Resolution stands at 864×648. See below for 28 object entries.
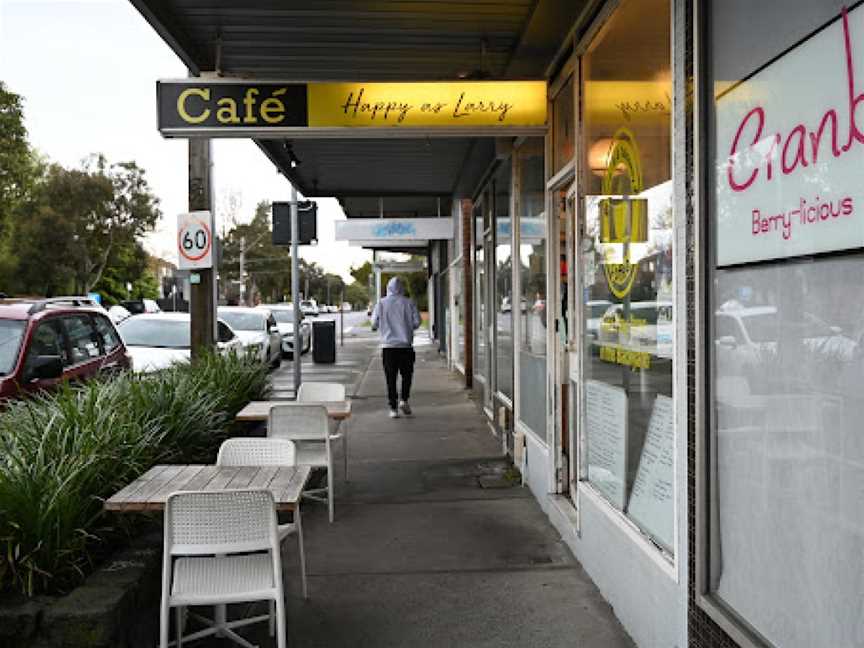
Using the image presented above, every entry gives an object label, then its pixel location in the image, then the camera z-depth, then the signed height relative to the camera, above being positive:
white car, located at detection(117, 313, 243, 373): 11.48 -0.37
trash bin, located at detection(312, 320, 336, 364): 20.23 -0.77
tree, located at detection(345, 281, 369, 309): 142.43 +2.80
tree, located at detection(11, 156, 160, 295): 41.31 +4.70
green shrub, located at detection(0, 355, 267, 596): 3.60 -0.77
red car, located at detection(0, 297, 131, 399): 6.97 -0.28
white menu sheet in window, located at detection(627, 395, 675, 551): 3.71 -0.84
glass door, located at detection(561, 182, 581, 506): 5.55 -0.31
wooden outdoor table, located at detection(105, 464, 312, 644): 3.72 -0.85
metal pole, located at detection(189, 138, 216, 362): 8.70 +0.29
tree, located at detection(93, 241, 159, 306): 48.58 +2.62
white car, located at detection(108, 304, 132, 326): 31.46 +0.09
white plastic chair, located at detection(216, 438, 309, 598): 4.64 -0.80
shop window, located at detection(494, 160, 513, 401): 8.51 +0.23
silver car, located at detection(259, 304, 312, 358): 22.42 -0.53
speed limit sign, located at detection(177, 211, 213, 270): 8.61 +0.75
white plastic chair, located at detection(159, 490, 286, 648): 3.34 -0.92
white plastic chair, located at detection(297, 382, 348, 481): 7.41 -0.74
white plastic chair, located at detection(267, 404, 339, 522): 6.23 -0.86
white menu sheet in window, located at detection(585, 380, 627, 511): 4.47 -0.76
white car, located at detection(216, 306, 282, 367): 17.24 -0.33
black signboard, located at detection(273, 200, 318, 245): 10.80 +1.17
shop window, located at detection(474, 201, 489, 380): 11.43 +0.14
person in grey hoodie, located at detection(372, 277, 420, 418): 10.73 -0.26
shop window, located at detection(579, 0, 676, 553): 3.84 +0.20
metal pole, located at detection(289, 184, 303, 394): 10.66 +0.40
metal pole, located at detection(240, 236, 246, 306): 65.94 +4.34
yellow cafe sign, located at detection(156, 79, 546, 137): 5.56 +1.38
